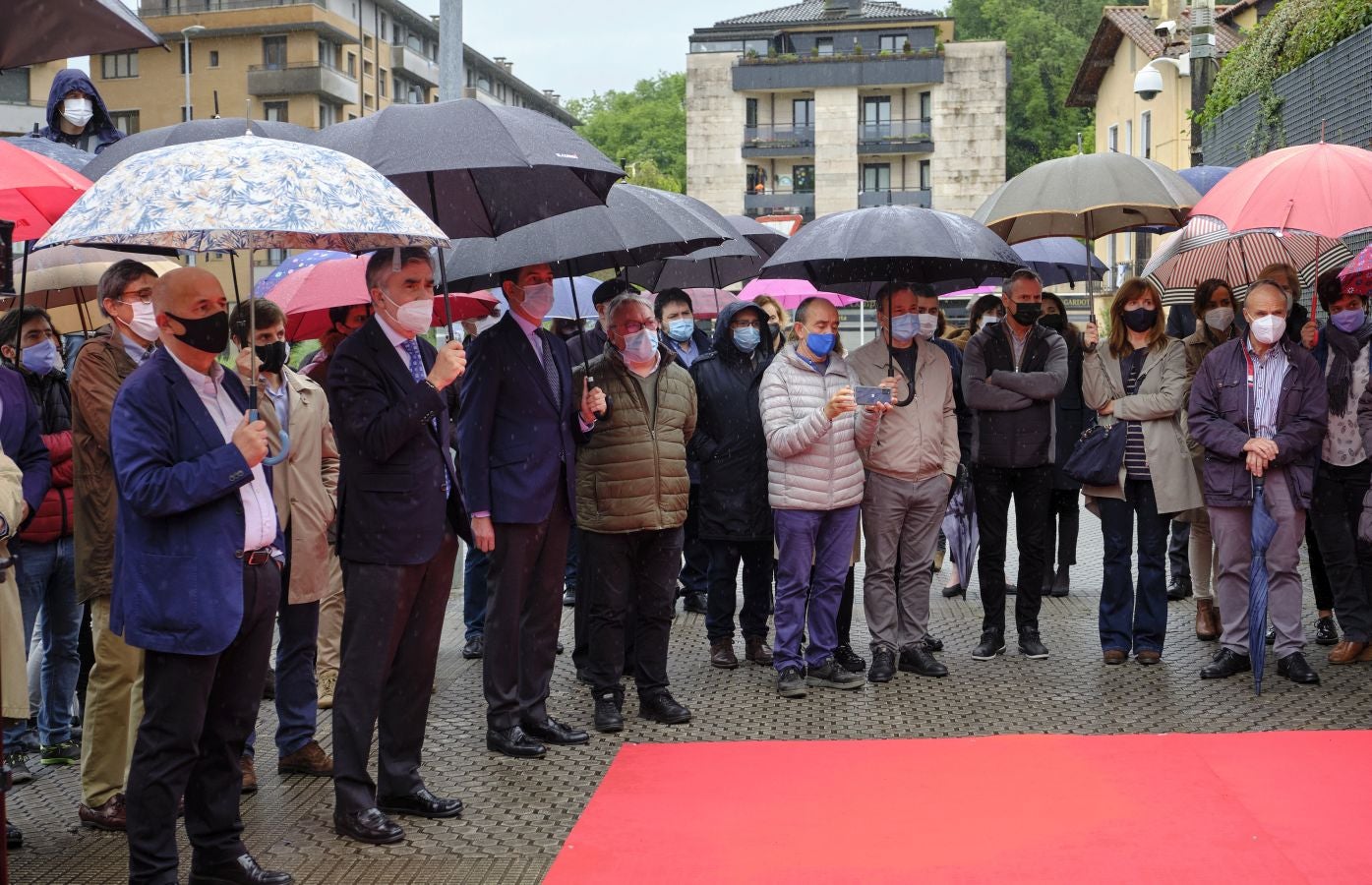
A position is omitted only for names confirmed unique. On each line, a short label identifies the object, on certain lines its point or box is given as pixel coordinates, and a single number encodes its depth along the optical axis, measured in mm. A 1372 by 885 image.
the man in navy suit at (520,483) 6879
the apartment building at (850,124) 76062
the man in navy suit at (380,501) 5762
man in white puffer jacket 8070
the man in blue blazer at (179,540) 4773
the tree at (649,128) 100438
